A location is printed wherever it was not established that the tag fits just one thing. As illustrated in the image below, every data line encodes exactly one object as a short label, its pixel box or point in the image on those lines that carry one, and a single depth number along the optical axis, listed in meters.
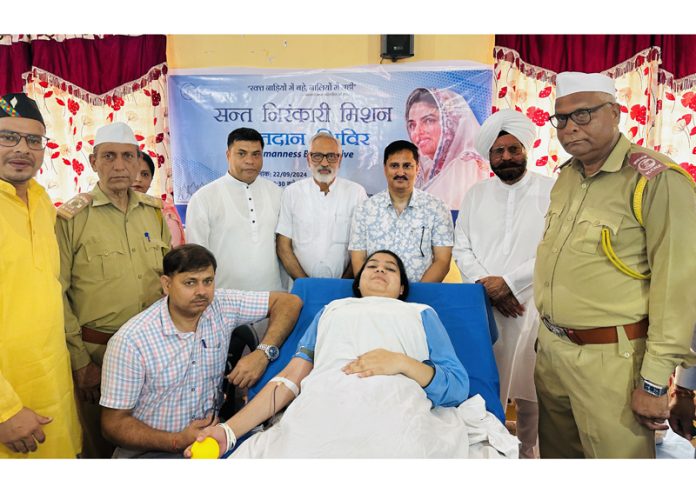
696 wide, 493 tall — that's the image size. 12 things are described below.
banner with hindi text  4.15
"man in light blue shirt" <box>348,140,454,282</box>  3.23
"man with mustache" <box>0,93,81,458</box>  1.98
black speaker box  3.99
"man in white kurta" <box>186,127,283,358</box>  3.40
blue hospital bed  2.49
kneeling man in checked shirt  2.17
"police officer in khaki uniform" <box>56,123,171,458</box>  2.57
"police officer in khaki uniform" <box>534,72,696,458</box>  1.93
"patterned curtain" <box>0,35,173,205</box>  4.38
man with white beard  3.49
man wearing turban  3.11
